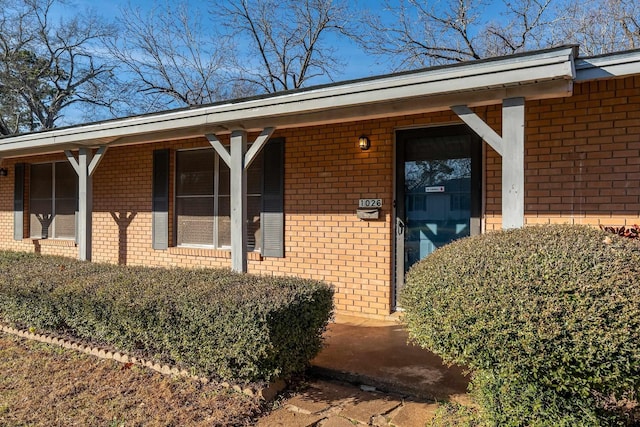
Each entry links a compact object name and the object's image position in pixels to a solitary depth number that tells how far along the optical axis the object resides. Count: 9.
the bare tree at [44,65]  17.41
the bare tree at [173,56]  16.02
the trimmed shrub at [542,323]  2.08
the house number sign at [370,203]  5.30
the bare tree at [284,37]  14.91
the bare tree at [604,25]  11.31
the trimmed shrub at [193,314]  3.14
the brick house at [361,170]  3.71
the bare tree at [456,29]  12.32
